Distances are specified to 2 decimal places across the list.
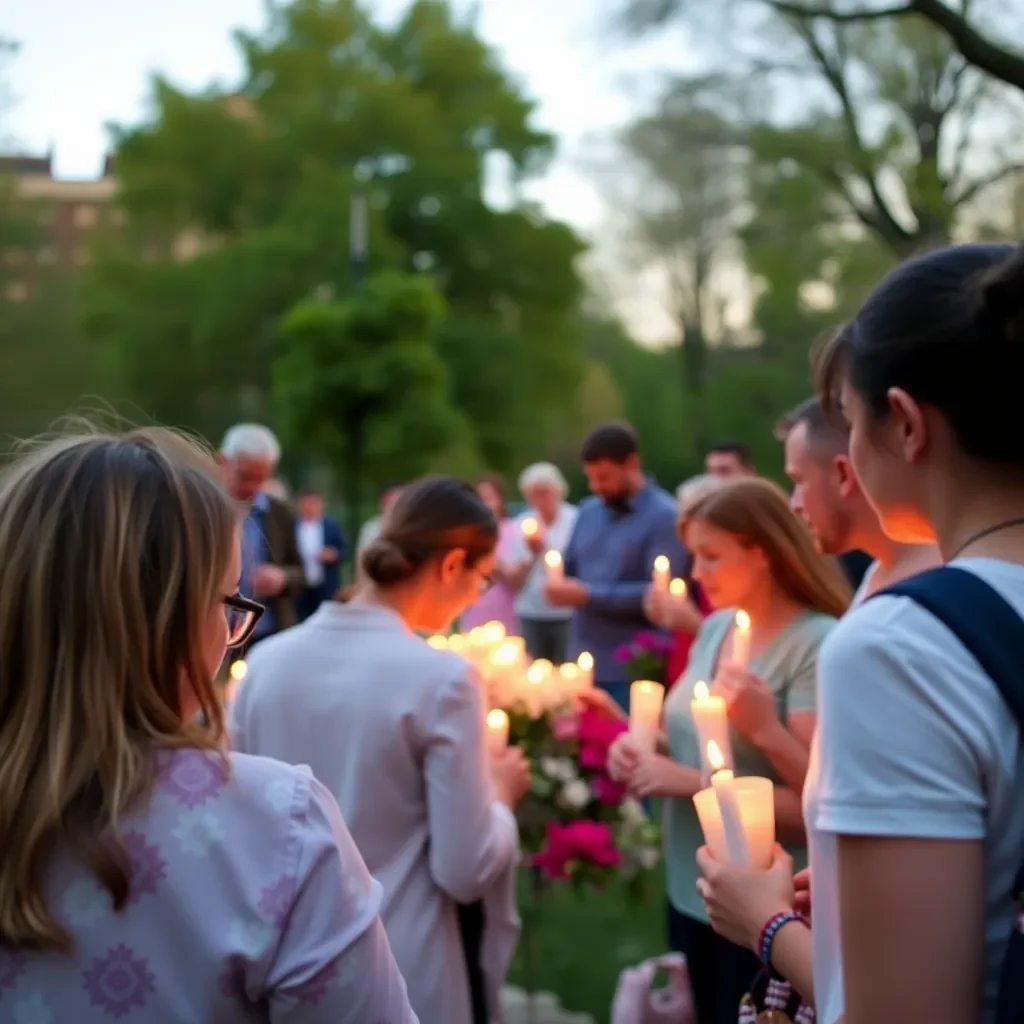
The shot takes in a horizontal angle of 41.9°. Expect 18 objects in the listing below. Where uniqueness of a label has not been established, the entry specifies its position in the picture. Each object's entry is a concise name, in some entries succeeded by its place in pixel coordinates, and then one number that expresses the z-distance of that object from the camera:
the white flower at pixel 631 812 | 4.03
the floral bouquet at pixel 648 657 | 5.44
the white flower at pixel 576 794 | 3.94
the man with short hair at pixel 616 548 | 6.97
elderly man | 7.43
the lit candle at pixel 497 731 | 3.40
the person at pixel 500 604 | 8.98
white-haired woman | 9.06
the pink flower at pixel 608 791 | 3.93
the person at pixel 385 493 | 8.41
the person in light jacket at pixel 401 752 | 2.87
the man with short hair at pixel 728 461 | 7.48
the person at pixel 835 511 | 2.65
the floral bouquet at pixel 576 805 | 3.91
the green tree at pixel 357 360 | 16.97
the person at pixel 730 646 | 3.22
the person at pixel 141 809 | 1.39
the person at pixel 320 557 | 10.77
